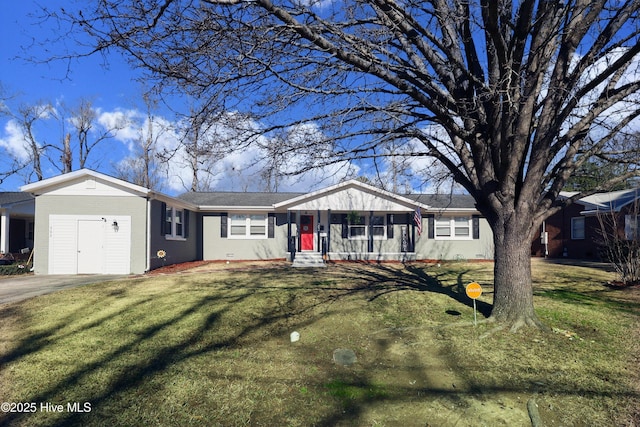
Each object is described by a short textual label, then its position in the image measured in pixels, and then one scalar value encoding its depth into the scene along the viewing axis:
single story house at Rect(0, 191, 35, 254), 16.72
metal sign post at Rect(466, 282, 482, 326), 6.18
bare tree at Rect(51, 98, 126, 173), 27.86
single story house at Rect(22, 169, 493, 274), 15.76
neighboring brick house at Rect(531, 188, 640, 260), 16.20
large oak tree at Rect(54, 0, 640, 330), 5.18
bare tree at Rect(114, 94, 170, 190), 27.88
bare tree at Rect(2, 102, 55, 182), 27.94
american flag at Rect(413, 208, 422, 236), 15.91
